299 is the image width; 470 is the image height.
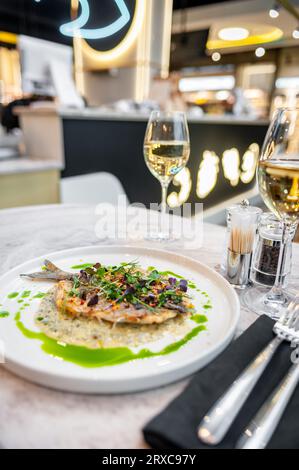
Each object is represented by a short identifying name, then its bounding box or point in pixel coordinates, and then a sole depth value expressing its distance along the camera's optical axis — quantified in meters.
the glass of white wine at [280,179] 0.62
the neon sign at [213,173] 3.93
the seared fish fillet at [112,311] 0.50
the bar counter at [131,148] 2.49
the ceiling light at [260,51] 9.08
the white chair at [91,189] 1.71
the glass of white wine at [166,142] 1.06
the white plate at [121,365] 0.41
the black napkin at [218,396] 0.35
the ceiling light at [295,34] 7.78
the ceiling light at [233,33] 7.63
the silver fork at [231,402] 0.36
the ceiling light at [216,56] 9.63
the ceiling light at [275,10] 4.19
